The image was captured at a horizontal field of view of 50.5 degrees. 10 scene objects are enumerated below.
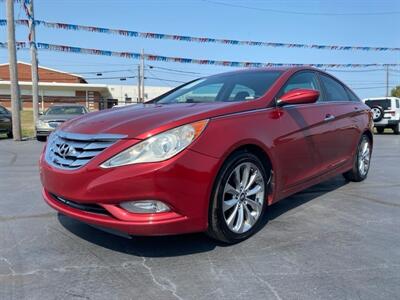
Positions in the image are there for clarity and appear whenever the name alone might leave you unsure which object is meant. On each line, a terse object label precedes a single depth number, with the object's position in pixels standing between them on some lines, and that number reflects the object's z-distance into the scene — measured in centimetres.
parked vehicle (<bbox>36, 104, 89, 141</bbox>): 1373
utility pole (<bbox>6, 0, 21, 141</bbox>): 1415
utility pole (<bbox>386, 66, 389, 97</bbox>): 5872
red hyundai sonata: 301
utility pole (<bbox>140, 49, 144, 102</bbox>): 3953
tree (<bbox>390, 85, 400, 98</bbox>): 6986
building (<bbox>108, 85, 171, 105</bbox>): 5441
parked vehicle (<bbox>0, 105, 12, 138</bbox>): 1536
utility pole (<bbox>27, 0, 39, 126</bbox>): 1673
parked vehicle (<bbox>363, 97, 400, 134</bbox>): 1995
